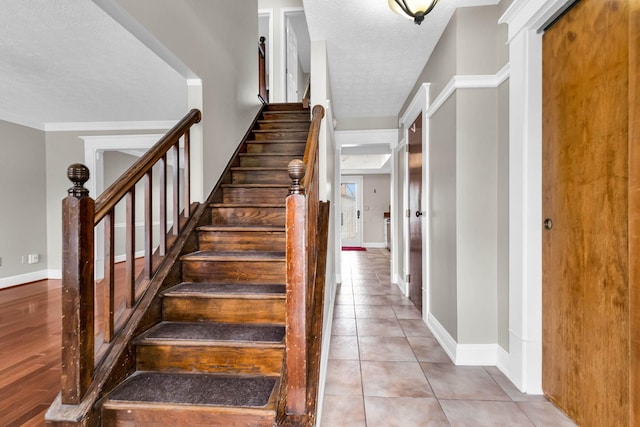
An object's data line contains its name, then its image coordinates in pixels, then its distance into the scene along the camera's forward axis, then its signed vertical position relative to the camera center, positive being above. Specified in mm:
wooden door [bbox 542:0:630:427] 1231 -14
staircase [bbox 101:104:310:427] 1277 -634
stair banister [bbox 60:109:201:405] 1233 -300
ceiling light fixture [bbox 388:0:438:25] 1701 +1163
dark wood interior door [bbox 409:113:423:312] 3145 -6
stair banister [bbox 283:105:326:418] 1168 -343
